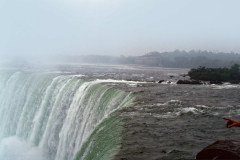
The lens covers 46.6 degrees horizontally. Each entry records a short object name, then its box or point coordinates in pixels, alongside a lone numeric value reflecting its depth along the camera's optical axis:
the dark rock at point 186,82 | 24.84
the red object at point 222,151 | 4.05
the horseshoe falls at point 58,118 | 8.95
